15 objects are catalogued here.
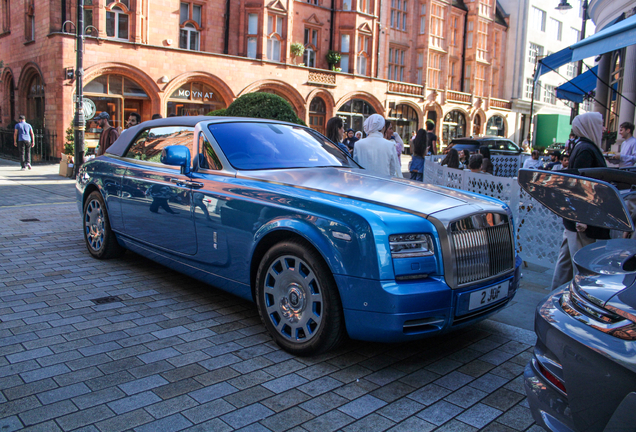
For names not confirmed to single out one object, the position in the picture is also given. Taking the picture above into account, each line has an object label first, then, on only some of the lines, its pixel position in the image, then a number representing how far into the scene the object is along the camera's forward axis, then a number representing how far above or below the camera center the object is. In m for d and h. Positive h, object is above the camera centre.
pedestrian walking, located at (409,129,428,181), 11.10 +0.31
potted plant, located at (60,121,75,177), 16.48 -0.34
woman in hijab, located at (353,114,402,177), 6.29 +0.18
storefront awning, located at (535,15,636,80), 6.19 +1.72
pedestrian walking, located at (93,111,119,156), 9.31 +0.37
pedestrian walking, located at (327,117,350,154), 7.82 +0.55
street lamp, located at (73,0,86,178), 16.25 +1.01
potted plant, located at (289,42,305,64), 29.66 +6.52
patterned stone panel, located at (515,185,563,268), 6.22 -0.72
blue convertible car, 3.18 -0.48
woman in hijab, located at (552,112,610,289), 4.73 +0.18
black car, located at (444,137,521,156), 19.16 +1.04
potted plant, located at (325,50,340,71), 32.31 +6.67
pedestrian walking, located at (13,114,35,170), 18.42 +0.52
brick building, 22.41 +5.42
